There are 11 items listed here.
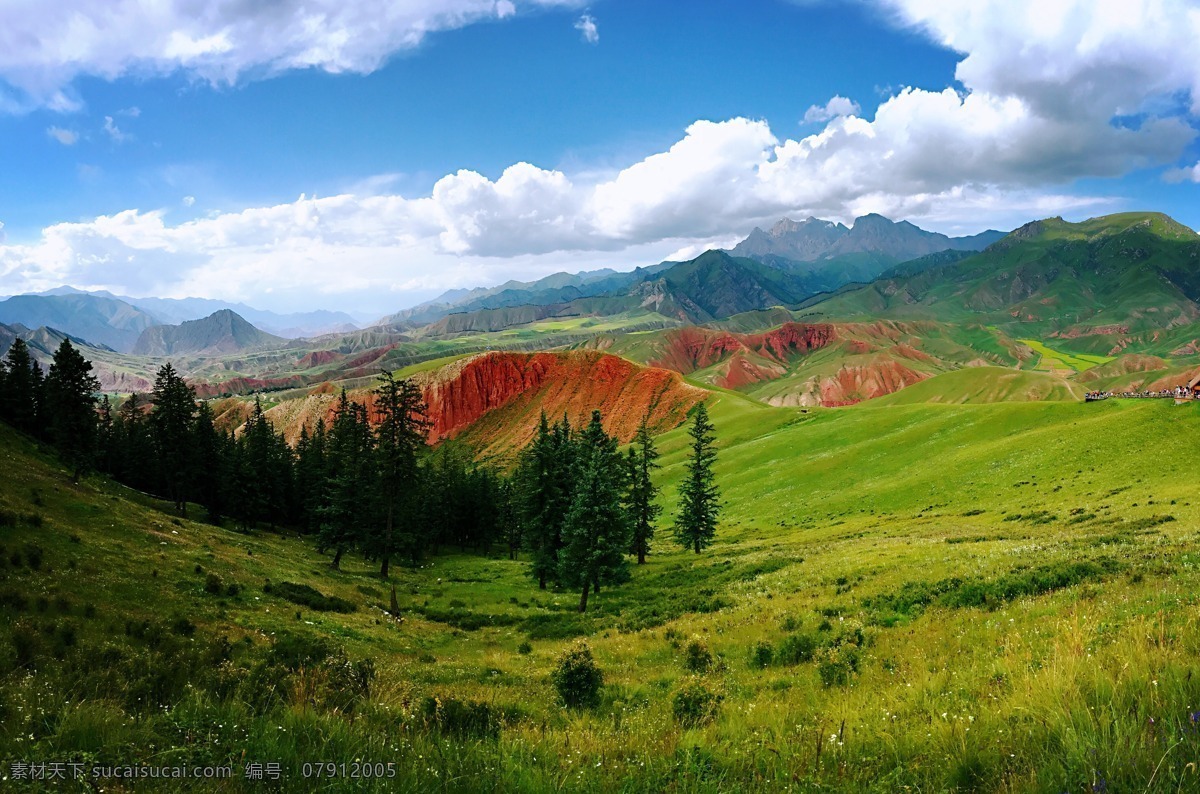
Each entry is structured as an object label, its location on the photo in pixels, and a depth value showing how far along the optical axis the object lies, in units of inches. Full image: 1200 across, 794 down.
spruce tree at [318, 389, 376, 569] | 1995.6
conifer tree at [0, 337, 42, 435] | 2920.8
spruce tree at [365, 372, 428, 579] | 1594.5
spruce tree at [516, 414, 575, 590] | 1863.9
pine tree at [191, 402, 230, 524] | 2615.7
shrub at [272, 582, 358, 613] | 1125.7
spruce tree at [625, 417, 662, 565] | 2014.0
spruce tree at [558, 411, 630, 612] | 1411.2
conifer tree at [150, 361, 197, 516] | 2404.0
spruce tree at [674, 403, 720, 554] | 2082.9
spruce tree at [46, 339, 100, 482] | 2191.2
